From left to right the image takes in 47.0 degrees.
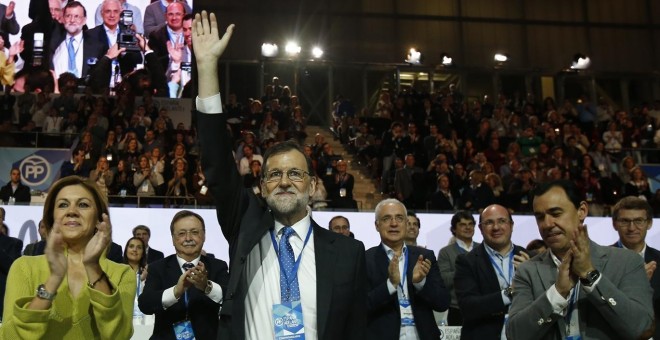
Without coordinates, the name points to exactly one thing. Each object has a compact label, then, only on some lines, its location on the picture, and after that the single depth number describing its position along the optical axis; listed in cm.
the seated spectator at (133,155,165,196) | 987
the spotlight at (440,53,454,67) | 2206
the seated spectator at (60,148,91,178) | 1073
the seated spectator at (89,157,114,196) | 1002
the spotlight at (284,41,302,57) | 2078
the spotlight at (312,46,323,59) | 2152
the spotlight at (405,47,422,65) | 2184
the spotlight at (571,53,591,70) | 2247
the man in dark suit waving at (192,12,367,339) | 285
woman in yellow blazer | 268
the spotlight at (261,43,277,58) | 2033
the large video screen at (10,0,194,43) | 1666
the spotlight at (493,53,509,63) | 2263
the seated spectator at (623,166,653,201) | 1220
